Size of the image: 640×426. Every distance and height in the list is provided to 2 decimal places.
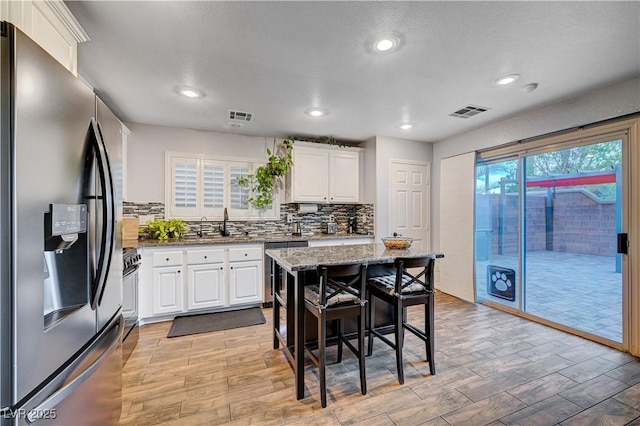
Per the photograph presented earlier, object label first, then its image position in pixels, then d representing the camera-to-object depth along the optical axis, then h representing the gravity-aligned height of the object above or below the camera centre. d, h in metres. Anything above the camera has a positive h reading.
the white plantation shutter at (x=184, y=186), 3.90 +0.38
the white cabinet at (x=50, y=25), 1.21 +0.95
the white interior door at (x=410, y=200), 4.43 +0.21
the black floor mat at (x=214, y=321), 3.08 -1.27
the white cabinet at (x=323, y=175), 4.23 +0.60
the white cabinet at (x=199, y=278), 3.25 -0.80
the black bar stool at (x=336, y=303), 1.91 -0.64
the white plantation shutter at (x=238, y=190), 4.19 +0.35
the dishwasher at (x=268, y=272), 3.76 -0.79
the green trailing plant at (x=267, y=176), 4.21 +0.56
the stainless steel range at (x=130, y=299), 2.39 -0.77
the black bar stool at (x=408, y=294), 2.15 -0.64
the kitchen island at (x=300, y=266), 1.99 -0.38
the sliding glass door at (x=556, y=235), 2.79 -0.26
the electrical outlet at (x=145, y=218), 3.77 -0.06
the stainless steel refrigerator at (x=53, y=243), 0.81 -0.10
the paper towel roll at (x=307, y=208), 4.45 +0.08
